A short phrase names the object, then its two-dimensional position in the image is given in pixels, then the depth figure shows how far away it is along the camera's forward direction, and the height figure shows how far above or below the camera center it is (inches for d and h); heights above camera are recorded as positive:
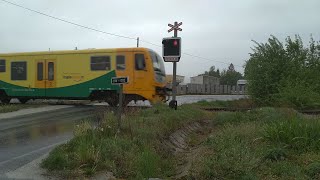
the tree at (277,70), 1128.8 +48.1
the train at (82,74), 846.1 +26.2
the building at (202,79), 4486.2 +91.3
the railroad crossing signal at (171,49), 652.7 +56.2
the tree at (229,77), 5075.3 +128.2
